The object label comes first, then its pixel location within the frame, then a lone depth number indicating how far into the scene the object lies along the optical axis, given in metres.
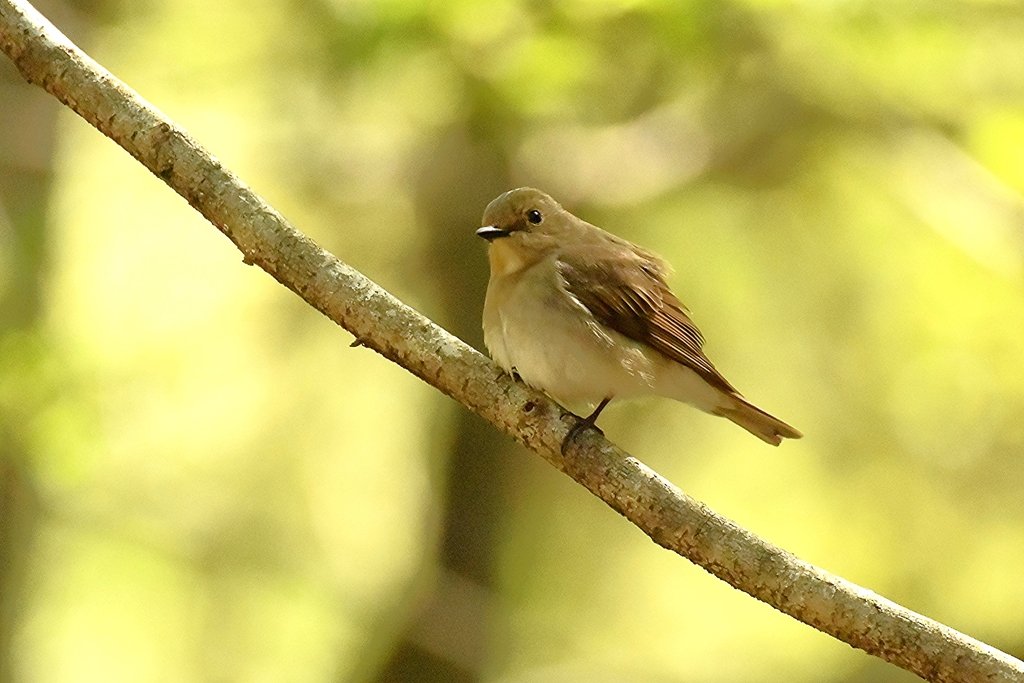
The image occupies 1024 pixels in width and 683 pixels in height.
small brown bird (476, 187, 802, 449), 8.08
